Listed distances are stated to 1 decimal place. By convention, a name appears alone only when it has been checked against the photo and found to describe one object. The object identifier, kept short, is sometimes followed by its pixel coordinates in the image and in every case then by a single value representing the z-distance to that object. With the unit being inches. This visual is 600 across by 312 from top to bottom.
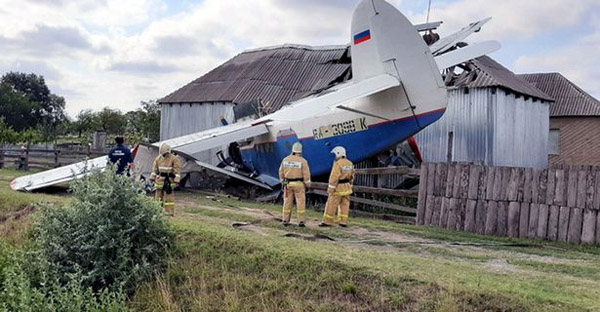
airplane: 587.5
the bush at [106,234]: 357.4
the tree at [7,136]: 1626.5
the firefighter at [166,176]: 509.0
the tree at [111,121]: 2881.4
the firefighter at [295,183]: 483.2
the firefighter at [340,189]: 487.5
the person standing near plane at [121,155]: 565.9
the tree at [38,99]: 3174.2
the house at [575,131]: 1317.7
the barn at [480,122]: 756.0
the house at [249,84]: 1091.9
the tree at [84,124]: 2785.4
